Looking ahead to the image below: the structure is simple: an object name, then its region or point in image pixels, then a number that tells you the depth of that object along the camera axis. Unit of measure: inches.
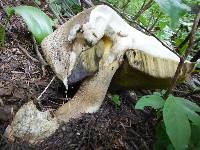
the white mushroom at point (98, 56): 10.1
